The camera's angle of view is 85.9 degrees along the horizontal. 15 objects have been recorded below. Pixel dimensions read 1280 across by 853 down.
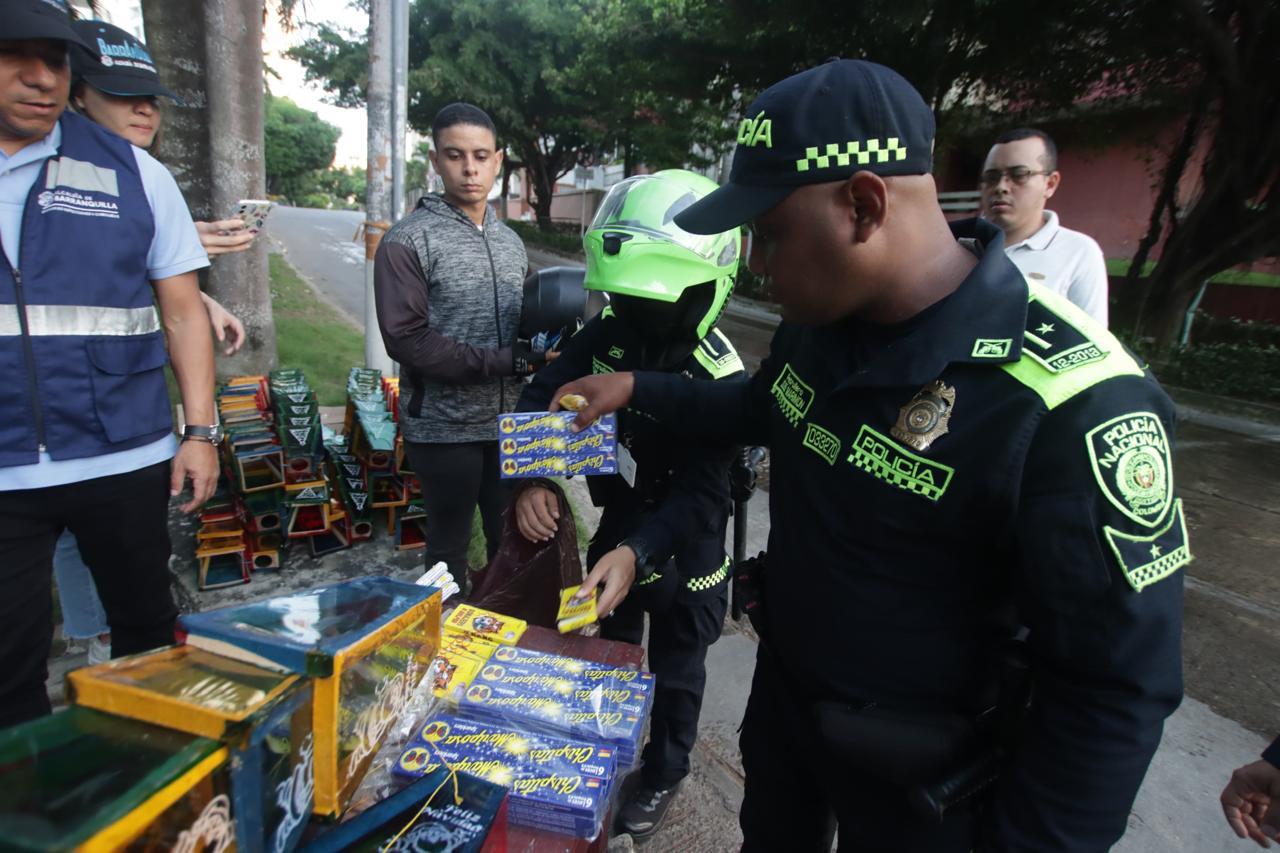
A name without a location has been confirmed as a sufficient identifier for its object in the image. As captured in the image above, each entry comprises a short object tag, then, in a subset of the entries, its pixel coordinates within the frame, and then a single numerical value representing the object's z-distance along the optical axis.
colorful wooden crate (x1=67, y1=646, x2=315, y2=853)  0.75
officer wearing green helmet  1.72
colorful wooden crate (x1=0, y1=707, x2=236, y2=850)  0.61
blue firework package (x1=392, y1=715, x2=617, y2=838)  1.08
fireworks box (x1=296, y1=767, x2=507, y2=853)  0.86
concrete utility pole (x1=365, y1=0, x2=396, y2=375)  5.71
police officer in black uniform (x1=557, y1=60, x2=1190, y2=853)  0.91
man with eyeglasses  3.05
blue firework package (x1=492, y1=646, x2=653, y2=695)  1.33
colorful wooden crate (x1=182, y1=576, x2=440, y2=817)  0.88
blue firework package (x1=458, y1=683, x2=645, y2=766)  1.21
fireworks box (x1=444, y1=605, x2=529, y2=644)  1.42
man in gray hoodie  2.46
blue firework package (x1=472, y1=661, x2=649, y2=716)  1.27
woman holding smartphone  2.27
